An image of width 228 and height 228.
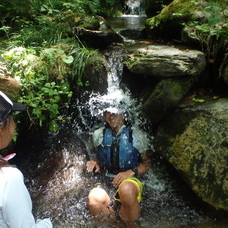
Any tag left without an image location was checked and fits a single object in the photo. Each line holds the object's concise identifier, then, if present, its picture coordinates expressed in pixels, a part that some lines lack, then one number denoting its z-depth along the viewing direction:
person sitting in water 3.33
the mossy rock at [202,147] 3.08
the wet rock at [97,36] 5.43
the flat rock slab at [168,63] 3.66
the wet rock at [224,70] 3.64
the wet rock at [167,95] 3.70
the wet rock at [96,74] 4.43
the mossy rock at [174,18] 5.24
